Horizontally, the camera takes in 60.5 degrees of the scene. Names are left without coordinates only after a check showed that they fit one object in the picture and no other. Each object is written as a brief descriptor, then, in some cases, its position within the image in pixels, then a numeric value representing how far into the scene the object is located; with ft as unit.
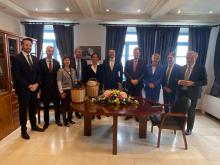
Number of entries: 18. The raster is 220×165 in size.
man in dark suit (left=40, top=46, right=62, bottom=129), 11.87
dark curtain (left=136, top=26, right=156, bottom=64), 16.79
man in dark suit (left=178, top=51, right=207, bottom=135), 11.55
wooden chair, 9.75
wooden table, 8.84
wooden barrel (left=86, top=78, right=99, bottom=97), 11.38
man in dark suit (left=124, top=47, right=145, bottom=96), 13.47
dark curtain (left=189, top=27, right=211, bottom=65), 16.49
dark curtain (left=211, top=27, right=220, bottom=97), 16.10
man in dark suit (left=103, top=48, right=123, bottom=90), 13.59
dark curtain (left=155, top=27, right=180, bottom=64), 16.67
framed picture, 17.40
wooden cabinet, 11.11
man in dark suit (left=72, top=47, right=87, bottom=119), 13.26
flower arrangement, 10.02
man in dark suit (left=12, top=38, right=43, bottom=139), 10.54
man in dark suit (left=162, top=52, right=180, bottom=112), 12.58
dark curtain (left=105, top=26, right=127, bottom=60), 16.89
